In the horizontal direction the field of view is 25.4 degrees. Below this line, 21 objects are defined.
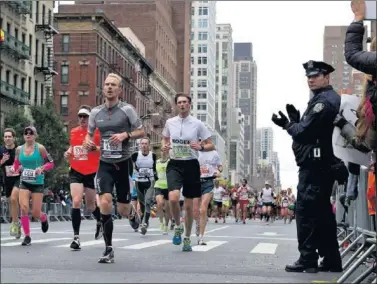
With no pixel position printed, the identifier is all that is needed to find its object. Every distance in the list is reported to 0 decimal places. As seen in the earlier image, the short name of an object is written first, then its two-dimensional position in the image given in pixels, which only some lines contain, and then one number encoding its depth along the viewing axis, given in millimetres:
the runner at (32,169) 12375
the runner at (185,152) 10867
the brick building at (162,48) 40791
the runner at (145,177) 17922
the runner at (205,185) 13581
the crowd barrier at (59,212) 32584
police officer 7699
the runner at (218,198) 34688
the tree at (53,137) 38375
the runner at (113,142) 8633
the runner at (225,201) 36406
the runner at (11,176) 13094
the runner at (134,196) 19069
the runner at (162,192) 17953
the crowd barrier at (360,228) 6473
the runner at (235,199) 37031
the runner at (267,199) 38719
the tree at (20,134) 33631
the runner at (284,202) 44841
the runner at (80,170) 10984
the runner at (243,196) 36219
